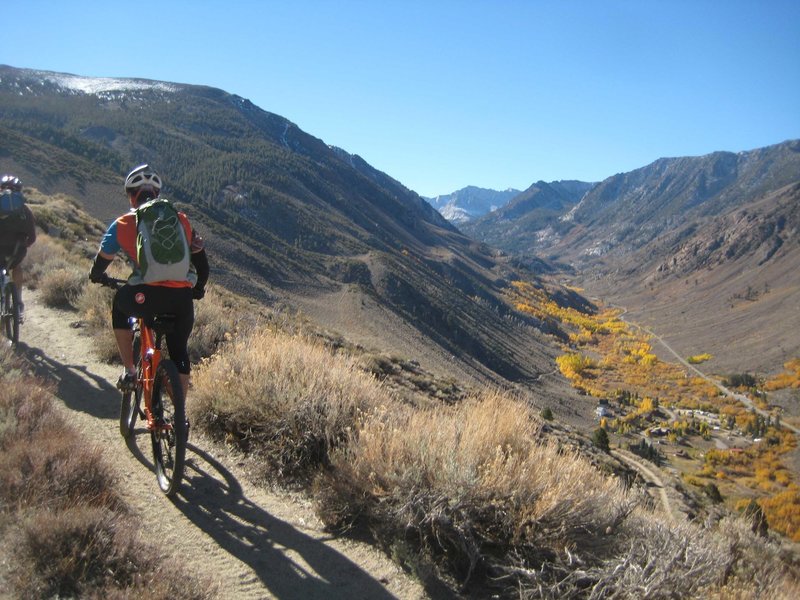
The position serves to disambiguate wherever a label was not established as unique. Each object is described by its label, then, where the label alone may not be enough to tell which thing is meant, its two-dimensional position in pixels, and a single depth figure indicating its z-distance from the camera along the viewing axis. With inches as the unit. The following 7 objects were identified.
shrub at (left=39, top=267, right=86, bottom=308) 363.9
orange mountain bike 146.5
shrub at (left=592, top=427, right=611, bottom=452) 1288.4
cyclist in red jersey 146.8
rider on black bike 263.7
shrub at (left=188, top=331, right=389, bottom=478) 177.9
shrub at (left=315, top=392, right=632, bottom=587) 131.9
